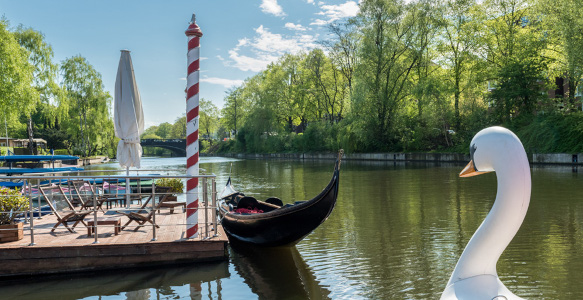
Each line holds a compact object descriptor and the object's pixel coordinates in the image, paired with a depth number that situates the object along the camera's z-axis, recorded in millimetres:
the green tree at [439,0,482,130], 35094
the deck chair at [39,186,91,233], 7023
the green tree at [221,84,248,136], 75812
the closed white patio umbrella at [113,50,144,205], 9094
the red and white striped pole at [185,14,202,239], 7168
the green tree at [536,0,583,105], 23297
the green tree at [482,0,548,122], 29734
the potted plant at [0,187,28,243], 6738
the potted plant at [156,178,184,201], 12156
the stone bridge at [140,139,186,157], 77138
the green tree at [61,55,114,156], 46638
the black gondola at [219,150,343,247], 7147
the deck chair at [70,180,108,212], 8766
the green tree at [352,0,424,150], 38062
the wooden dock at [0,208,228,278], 6449
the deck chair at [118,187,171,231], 7133
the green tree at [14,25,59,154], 34312
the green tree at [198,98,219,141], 86125
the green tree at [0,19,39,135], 22922
